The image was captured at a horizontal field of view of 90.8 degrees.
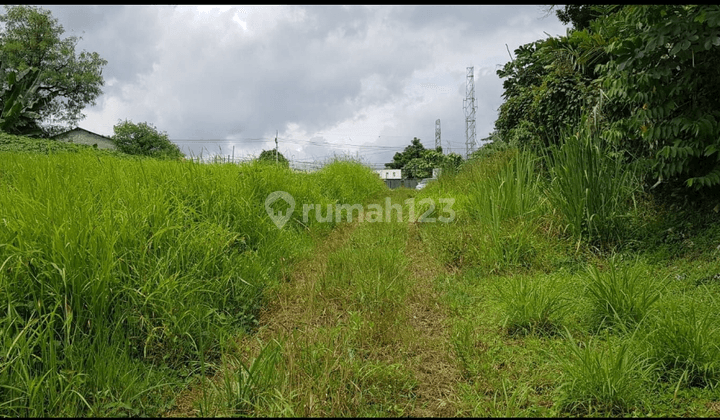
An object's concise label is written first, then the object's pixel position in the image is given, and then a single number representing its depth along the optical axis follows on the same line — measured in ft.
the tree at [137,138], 75.92
